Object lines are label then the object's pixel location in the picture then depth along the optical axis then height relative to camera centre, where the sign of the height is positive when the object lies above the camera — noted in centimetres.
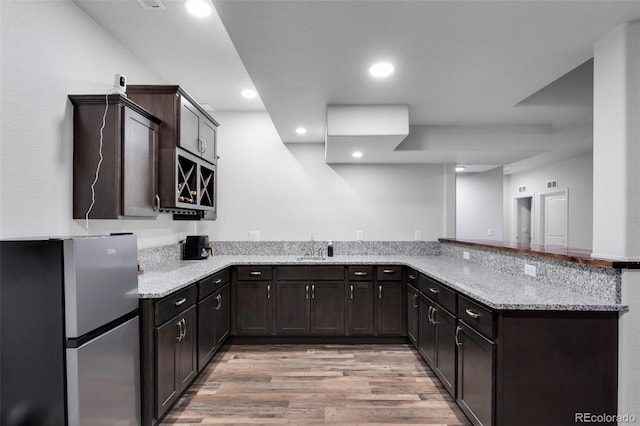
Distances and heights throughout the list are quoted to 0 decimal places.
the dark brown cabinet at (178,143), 257 +59
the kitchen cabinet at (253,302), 343 -99
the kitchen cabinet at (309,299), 345 -96
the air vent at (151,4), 203 +134
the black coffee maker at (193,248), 360 -42
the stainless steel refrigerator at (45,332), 144 -55
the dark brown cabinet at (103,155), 207 +37
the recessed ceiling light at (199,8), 206 +135
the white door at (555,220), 595 -18
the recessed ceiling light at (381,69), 207 +95
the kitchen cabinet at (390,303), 343 -100
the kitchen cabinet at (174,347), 203 -95
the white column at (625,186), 165 +13
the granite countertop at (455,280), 171 -52
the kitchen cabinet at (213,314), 267 -96
